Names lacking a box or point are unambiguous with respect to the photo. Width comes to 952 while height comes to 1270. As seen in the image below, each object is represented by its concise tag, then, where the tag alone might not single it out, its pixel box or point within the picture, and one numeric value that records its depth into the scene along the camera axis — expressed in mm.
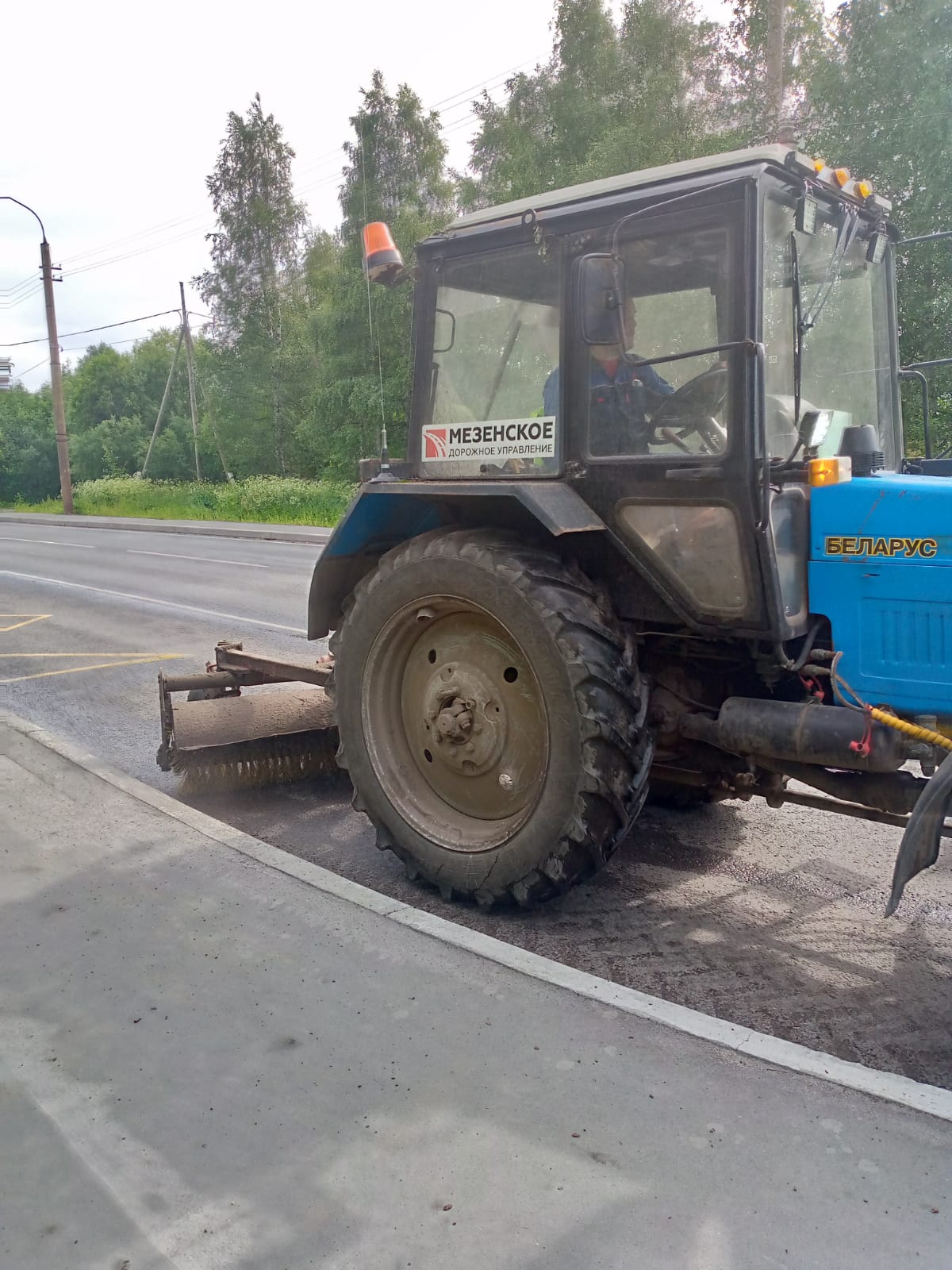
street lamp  33094
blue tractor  3373
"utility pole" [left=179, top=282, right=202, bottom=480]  43625
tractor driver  3613
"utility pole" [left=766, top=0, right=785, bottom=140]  18047
